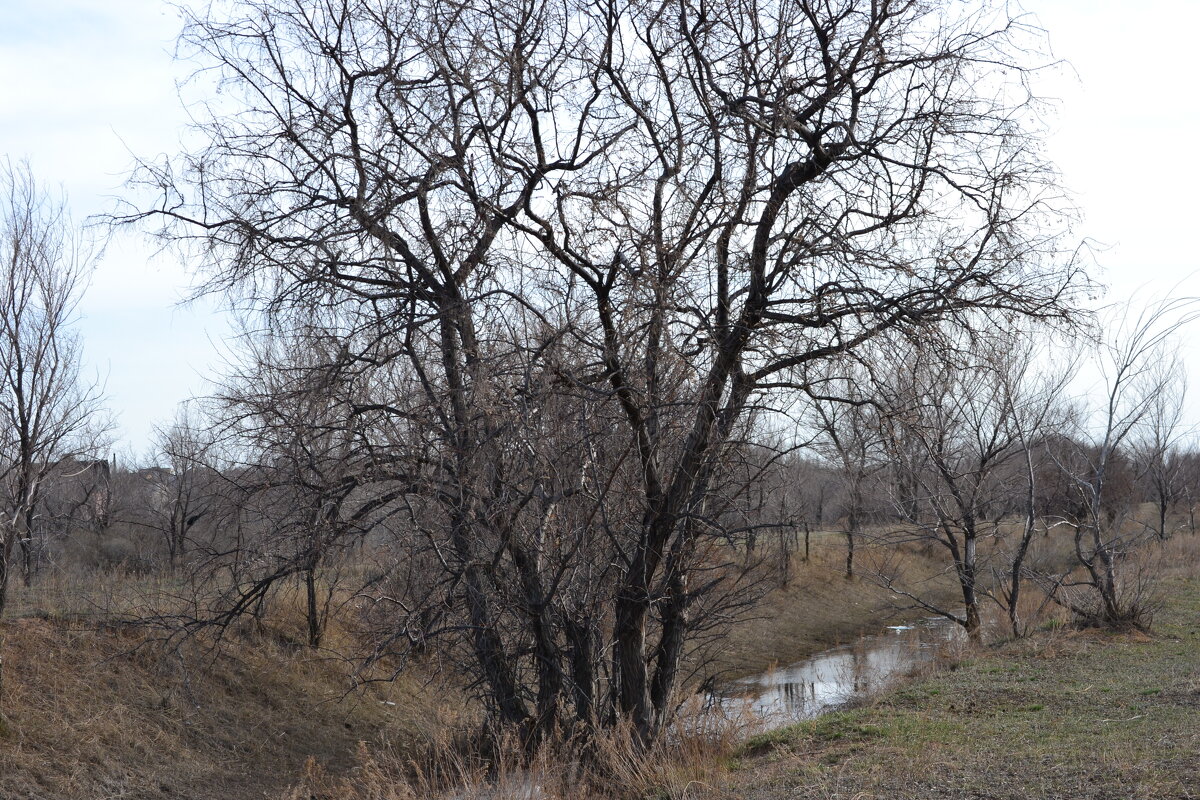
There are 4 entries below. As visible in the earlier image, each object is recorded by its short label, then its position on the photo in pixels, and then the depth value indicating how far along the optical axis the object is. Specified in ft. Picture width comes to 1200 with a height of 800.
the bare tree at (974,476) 50.16
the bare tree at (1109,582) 49.99
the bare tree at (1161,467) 89.30
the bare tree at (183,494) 27.73
